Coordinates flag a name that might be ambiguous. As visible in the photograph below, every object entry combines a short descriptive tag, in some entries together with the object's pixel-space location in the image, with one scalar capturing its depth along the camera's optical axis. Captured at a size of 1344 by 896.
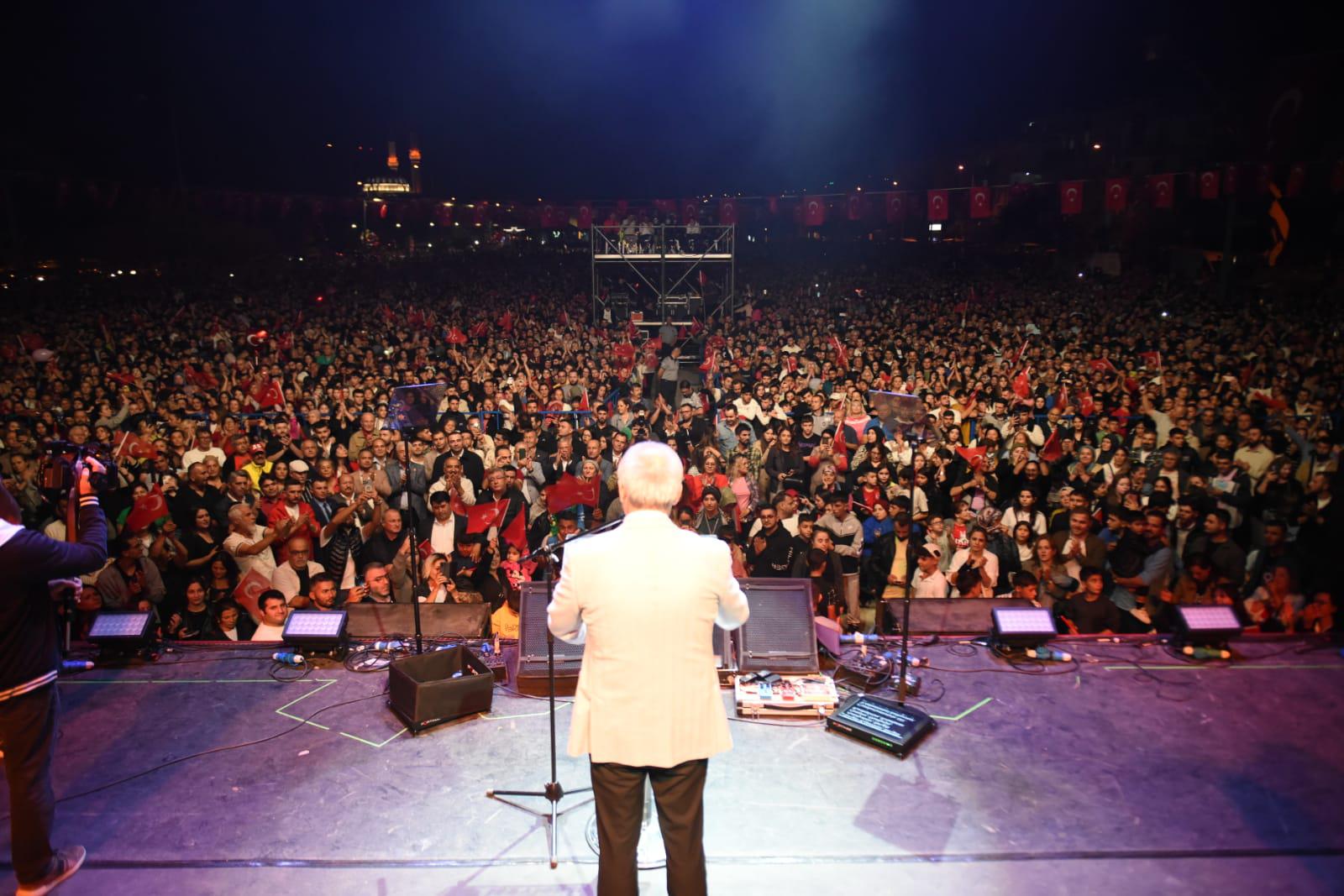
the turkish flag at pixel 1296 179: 13.45
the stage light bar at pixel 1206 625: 3.91
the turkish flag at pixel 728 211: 18.86
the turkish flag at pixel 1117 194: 15.51
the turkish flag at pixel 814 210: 19.27
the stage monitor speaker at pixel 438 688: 3.35
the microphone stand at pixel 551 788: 2.49
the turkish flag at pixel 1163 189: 14.54
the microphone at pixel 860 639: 4.12
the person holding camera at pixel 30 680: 2.26
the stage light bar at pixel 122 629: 3.93
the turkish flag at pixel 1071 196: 15.72
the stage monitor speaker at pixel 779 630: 3.76
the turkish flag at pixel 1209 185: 14.76
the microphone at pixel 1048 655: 3.94
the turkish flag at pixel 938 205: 16.92
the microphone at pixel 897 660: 3.93
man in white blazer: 1.79
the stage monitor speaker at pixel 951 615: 4.23
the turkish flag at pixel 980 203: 16.19
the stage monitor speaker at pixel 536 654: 3.63
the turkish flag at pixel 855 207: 18.50
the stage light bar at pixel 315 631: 3.91
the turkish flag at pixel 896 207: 18.50
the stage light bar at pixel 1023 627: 3.94
